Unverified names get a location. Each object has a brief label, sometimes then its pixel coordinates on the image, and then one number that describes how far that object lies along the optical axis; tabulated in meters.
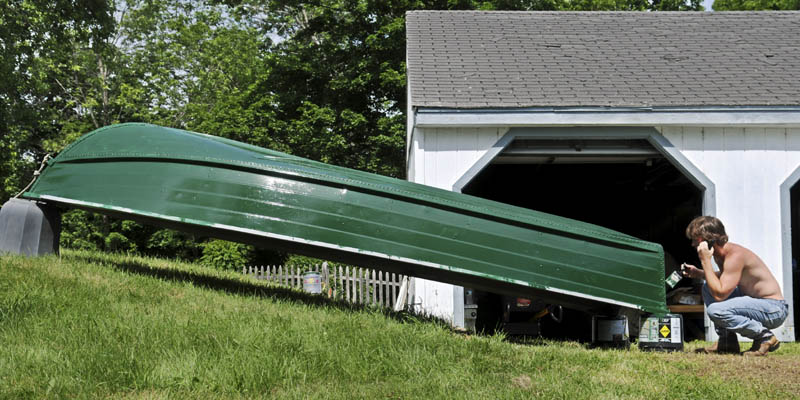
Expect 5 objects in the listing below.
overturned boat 6.46
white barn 8.91
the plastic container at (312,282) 12.71
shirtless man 5.99
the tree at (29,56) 19.31
